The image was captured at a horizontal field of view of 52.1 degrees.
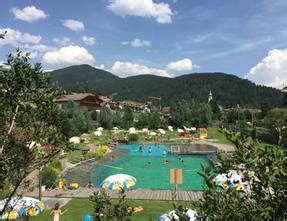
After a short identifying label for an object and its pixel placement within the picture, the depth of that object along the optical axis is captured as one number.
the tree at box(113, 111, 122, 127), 66.88
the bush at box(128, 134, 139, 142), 51.25
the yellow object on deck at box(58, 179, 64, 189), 21.70
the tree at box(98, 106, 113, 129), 64.25
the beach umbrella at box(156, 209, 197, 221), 7.98
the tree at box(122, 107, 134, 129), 67.25
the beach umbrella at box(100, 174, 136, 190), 16.29
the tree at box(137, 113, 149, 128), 68.75
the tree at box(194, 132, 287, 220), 2.83
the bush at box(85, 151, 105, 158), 35.23
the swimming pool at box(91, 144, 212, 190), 27.52
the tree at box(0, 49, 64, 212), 4.87
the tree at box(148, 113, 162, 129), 67.44
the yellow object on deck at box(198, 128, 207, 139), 54.56
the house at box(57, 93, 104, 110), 93.47
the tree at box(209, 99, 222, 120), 93.53
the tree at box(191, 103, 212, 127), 70.25
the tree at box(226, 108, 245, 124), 76.10
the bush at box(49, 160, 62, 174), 25.98
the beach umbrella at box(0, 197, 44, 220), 10.05
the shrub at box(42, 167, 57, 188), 21.52
